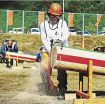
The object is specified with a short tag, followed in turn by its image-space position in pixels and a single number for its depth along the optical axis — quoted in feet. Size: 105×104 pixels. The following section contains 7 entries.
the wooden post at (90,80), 30.80
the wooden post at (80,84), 34.87
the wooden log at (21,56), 95.71
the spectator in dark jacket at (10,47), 100.82
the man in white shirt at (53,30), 34.17
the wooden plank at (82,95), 30.80
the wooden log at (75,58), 31.89
